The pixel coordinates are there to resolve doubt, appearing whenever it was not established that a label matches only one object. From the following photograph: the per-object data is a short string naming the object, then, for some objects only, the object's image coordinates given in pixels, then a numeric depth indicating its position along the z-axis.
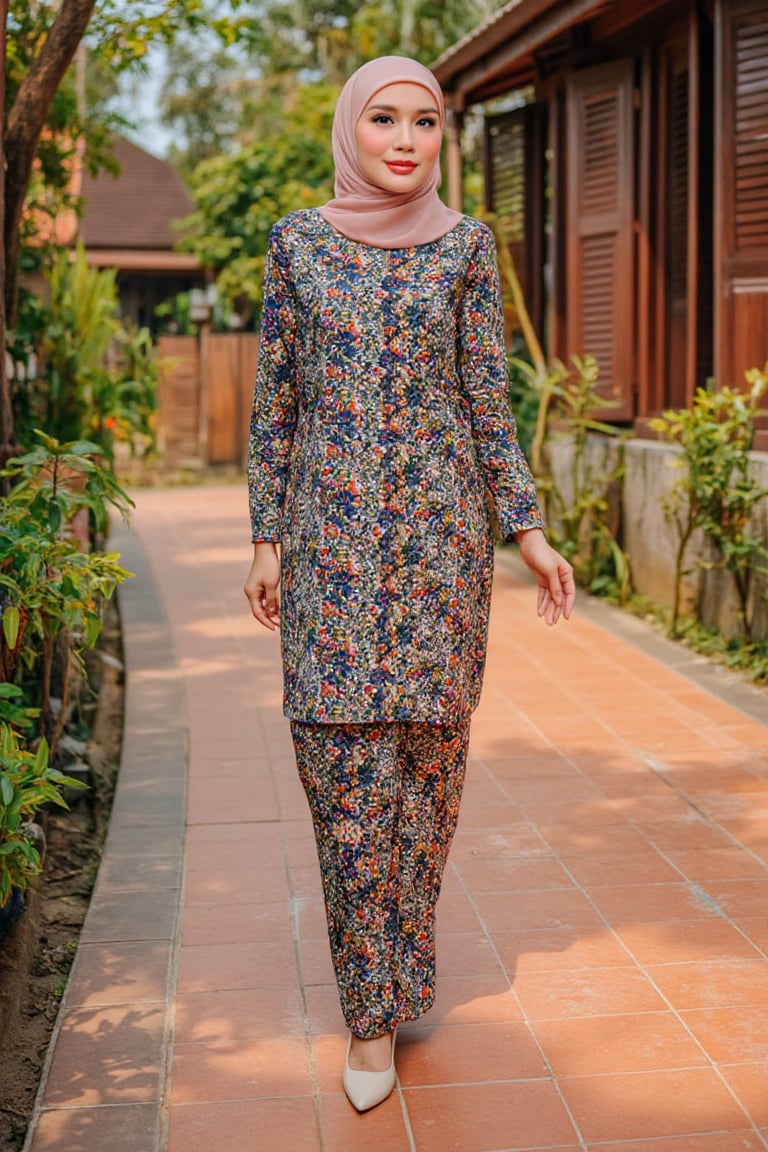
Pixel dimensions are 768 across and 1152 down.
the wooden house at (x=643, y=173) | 7.08
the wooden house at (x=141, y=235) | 23.78
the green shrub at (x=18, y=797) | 2.78
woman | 2.76
